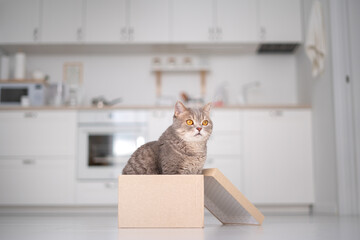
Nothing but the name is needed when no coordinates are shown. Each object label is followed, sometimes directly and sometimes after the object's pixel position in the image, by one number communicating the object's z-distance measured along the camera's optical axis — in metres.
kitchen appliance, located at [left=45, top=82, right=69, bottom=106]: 4.32
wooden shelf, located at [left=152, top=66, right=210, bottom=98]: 4.51
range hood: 4.32
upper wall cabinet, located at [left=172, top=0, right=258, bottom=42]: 4.23
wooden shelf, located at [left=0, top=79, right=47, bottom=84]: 4.17
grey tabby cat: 1.73
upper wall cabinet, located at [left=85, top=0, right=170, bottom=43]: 4.24
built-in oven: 3.84
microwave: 4.12
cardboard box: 1.74
